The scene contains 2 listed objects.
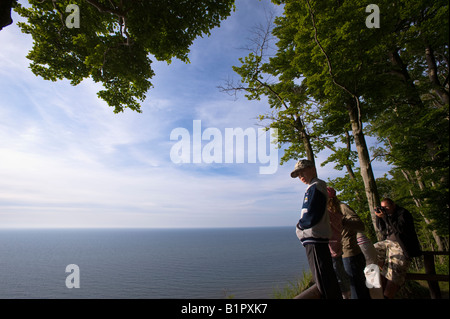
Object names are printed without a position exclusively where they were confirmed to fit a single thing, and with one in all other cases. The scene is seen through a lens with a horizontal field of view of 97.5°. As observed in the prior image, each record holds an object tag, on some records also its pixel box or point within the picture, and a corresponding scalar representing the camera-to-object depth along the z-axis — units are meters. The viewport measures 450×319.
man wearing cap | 2.52
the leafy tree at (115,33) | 6.71
